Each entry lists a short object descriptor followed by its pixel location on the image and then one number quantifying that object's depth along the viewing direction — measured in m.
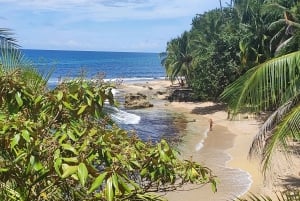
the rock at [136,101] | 43.47
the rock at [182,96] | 46.41
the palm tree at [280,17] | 22.17
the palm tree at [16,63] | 4.18
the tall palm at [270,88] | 5.60
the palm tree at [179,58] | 52.28
